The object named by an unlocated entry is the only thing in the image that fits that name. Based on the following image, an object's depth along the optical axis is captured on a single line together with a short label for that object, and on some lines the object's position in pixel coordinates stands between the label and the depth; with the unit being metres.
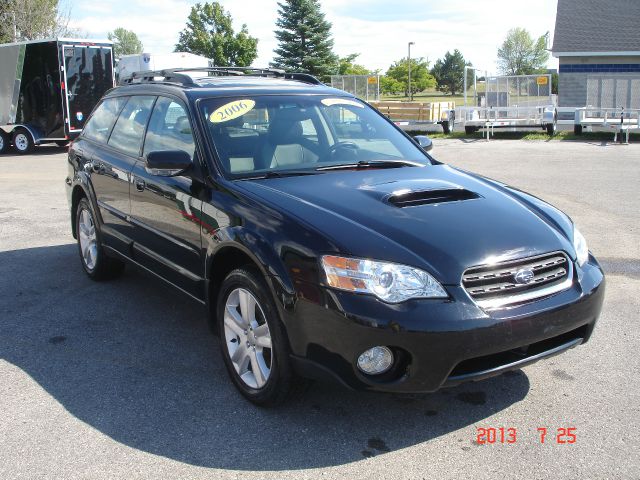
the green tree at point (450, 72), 88.94
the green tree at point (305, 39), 48.56
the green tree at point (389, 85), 74.38
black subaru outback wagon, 3.07
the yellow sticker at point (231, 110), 4.33
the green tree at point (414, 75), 81.31
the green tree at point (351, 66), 65.06
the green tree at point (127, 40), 120.29
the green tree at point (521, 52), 91.69
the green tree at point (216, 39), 71.81
